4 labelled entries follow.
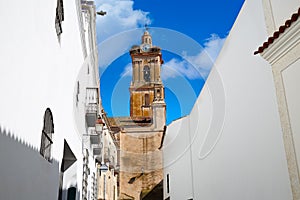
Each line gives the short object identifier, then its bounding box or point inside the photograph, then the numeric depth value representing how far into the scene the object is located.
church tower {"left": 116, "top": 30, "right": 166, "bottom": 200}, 25.27
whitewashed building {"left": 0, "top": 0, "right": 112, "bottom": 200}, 2.85
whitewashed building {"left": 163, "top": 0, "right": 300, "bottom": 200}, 3.24
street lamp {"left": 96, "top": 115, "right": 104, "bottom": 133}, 10.27
